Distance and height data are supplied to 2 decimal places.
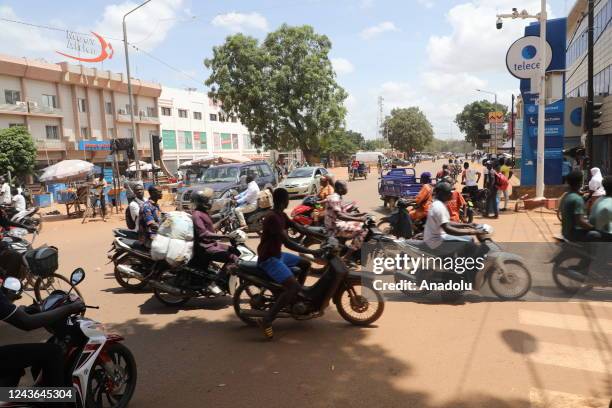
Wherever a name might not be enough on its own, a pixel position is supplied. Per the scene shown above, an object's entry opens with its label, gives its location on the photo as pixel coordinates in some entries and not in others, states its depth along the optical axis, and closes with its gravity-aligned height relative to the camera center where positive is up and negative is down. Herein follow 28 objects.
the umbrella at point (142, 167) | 25.01 +0.14
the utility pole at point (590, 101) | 13.31 +1.40
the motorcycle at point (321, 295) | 5.12 -1.51
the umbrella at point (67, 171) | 17.89 +0.05
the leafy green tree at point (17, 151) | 28.34 +1.43
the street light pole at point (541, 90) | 13.98 +1.86
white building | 47.51 +4.16
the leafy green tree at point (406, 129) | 83.44 +5.20
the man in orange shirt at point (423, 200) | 9.17 -0.83
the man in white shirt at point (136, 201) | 7.65 -0.52
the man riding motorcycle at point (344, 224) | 7.68 -1.05
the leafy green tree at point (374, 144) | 107.48 +3.58
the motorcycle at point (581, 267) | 6.04 -1.50
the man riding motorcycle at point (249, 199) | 11.73 -0.85
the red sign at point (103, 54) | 33.59 +8.66
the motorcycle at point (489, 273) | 5.97 -1.51
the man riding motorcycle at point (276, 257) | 5.00 -1.00
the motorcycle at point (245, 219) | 11.47 -1.35
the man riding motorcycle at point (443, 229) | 5.91 -0.91
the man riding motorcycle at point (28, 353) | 2.88 -1.13
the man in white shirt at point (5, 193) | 15.20 -0.59
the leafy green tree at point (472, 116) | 70.81 +6.10
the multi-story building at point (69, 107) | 32.41 +5.06
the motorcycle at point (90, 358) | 3.30 -1.35
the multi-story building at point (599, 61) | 22.72 +4.88
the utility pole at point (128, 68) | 20.20 +4.52
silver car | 20.72 -0.85
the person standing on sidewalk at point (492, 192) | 12.96 -1.04
